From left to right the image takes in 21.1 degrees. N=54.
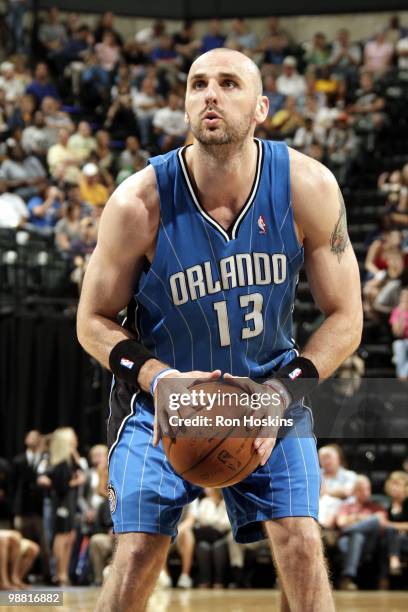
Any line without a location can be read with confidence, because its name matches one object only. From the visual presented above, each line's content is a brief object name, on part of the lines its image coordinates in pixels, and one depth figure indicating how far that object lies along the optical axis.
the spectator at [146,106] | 16.55
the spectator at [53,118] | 15.44
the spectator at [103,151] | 15.22
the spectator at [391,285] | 11.16
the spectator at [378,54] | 16.88
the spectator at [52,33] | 18.30
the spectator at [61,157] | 14.55
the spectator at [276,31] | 18.81
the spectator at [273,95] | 16.31
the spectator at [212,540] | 10.13
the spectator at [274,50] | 18.00
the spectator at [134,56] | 18.16
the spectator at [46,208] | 13.34
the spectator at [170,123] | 15.93
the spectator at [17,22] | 17.83
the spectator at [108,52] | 17.83
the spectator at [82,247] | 11.66
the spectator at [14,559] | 9.08
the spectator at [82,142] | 15.11
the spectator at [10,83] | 16.08
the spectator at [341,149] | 15.21
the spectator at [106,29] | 18.38
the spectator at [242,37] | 18.45
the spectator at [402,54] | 16.70
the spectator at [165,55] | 17.94
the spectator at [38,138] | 15.10
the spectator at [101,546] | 10.12
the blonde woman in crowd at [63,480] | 10.45
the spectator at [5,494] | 10.70
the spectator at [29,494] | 10.62
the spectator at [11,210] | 12.90
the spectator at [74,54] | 17.86
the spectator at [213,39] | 18.53
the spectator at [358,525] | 9.57
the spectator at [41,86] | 16.42
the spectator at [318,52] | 17.69
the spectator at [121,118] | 16.89
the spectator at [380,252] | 11.71
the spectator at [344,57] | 17.03
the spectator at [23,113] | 15.29
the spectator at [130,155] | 15.53
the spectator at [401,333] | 10.59
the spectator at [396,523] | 9.48
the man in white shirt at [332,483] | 9.58
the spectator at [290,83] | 16.66
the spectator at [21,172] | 14.12
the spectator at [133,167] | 14.66
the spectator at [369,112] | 15.79
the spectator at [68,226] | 12.49
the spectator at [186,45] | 18.38
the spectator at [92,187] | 13.78
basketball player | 3.85
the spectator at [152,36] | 18.80
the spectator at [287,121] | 15.57
